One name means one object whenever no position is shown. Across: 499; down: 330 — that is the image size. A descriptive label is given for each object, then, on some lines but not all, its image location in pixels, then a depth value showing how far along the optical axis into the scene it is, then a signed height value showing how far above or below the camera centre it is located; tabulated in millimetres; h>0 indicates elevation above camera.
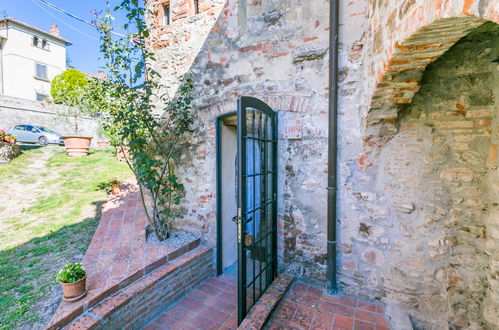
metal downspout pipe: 2496 +27
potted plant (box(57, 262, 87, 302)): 2094 -1146
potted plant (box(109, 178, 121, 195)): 5164 -710
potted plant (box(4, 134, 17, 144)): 7209 +529
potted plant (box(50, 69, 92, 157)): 8438 +2288
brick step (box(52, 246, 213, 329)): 2061 -1464
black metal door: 2158 -504
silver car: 10884 +1019
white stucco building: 15641 +6917
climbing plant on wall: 3018 +579
